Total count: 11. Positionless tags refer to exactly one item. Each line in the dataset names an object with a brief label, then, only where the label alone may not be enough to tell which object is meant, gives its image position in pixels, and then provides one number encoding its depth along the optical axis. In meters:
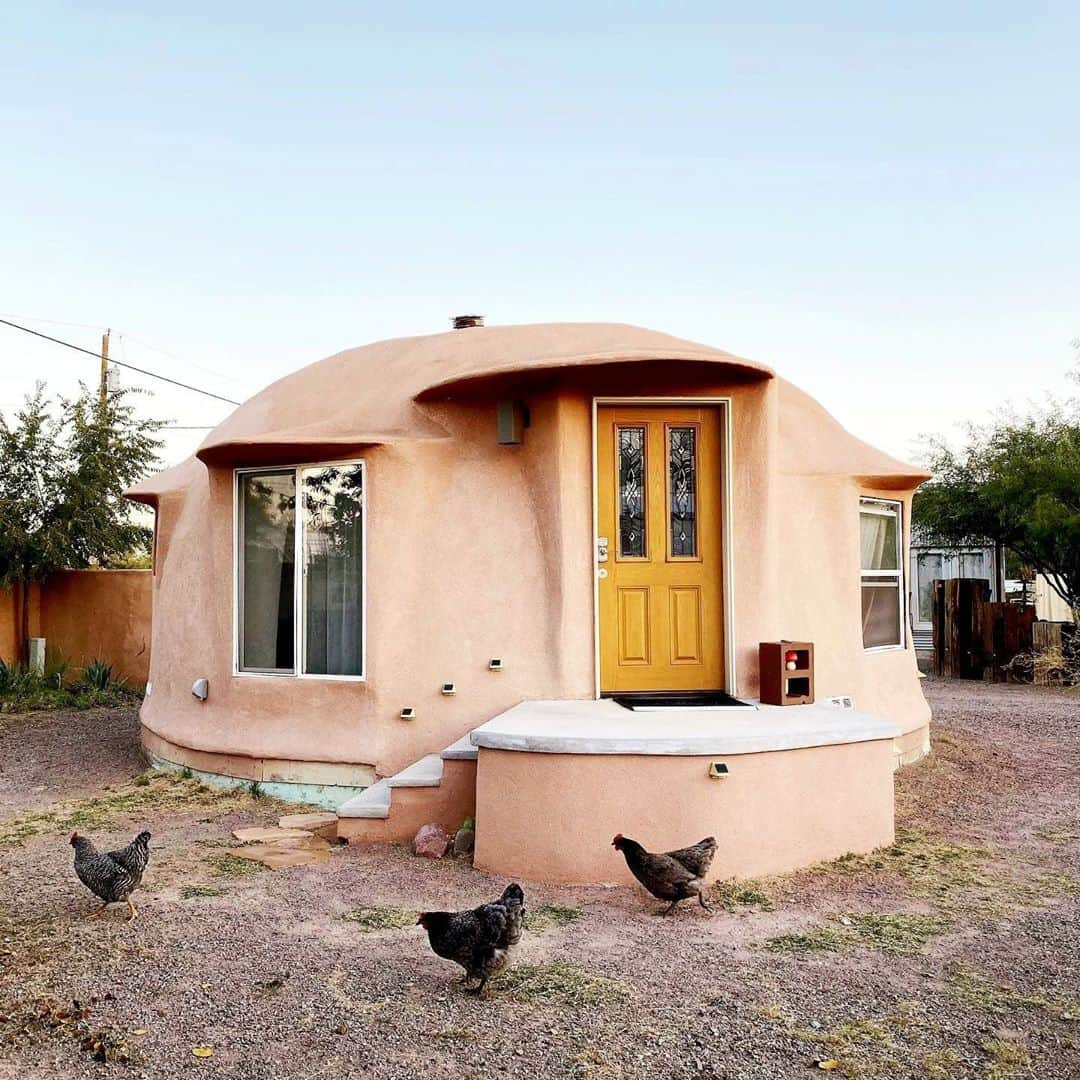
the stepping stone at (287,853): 6.05
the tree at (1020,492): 16.16
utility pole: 20.81
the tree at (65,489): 14.23
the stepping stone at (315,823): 6.77
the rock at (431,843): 6.14
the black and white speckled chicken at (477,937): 4.02
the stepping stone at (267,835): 6.53
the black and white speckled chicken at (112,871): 4.90
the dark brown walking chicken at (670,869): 5.01
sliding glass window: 7.62
